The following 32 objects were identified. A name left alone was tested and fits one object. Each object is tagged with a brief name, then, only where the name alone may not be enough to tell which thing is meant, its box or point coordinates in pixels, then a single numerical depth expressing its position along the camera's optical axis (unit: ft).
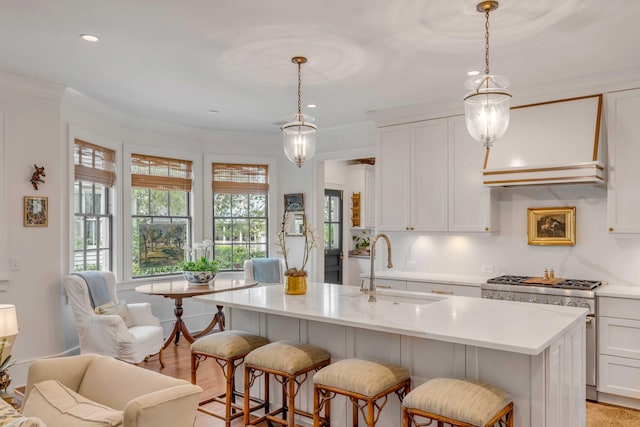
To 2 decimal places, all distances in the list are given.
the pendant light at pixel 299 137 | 11.62
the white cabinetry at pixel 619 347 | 12.00
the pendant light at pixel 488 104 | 8.95
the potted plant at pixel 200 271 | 17.25
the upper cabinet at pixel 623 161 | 12.78
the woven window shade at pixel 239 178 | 21.34
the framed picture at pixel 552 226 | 14.43
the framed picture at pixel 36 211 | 13.96
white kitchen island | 7.63
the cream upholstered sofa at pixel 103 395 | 5.52
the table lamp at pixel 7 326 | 8.33
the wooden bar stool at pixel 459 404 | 6.88
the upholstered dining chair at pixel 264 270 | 19.94
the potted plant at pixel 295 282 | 11.59
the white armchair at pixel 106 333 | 13.97
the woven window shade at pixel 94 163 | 15.98
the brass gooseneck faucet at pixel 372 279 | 10.55
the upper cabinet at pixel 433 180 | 15.44
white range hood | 12.98
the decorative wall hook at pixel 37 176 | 14.06
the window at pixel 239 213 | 21.40
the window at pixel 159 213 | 18.90
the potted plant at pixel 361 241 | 26.45
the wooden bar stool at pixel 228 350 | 10.32
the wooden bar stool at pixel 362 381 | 8.00
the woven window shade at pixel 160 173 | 18.83
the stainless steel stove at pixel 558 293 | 12.41
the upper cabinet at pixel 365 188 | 26.40
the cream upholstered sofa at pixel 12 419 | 4.68
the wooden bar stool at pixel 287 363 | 9.24
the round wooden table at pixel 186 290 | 15.79
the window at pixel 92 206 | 16.21
